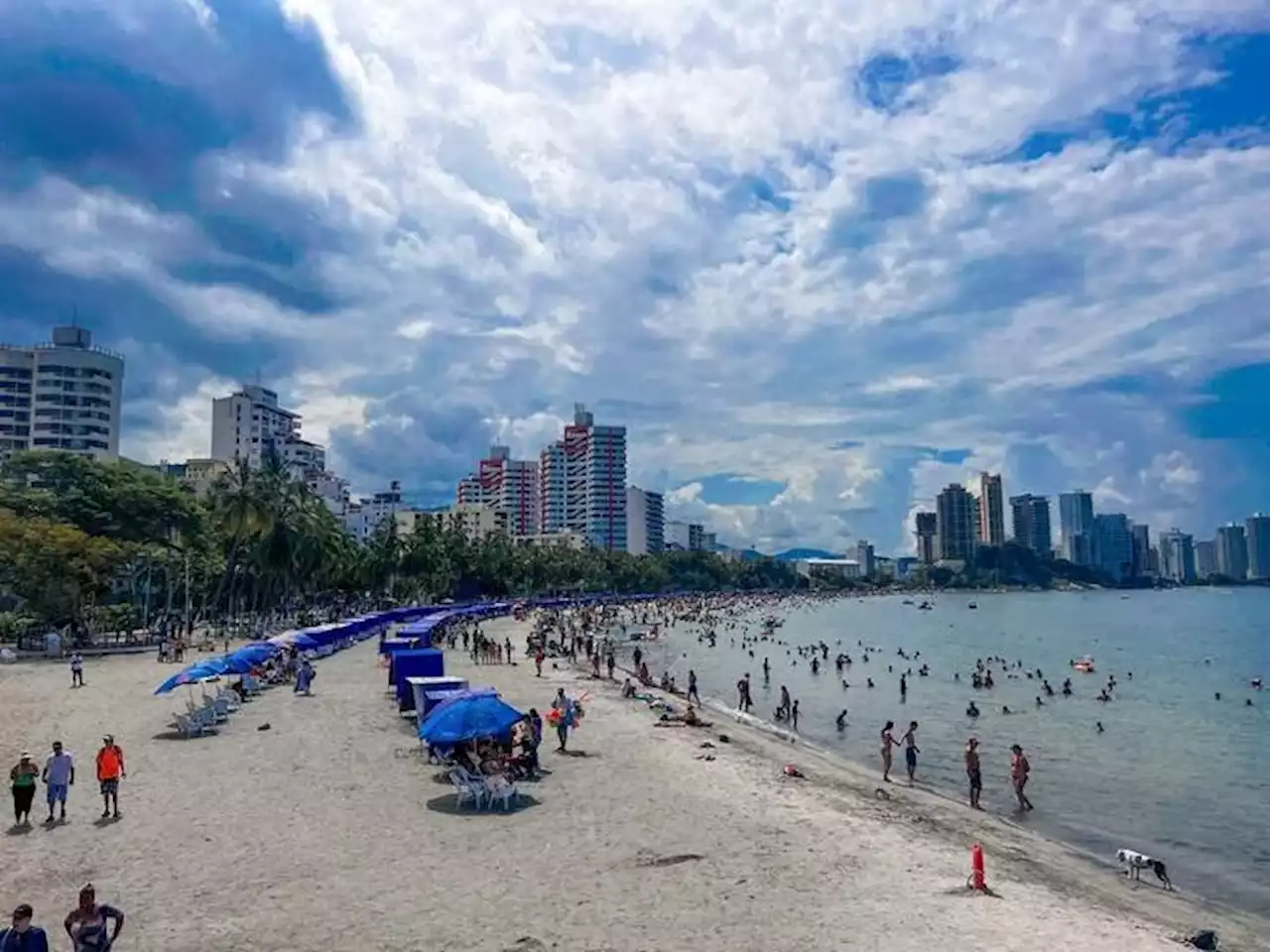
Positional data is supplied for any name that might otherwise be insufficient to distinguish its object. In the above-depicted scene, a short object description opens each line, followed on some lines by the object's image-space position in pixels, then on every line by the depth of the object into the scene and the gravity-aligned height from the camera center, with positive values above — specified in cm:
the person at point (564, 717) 2338 -313
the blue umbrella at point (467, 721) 1705 -235
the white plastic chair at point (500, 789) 1689 -346
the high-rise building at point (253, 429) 16325 +2710
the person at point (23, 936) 765 -269
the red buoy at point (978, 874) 1327 -394
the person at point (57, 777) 1542 -291
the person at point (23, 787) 1512 -301
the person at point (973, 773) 2188 -421
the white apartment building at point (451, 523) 12877 +1190
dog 1650 -480
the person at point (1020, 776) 2217 -435
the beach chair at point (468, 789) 1688 -347
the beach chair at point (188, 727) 2355 -328
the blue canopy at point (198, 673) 2329 -205
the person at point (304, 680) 3215 -298
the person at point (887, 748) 2435 -407
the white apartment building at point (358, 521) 18492 +1322
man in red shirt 1583 -295
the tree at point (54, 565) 4309 +120
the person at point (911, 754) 2414 -420
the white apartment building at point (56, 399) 12250 +2439
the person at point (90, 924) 858 -292
